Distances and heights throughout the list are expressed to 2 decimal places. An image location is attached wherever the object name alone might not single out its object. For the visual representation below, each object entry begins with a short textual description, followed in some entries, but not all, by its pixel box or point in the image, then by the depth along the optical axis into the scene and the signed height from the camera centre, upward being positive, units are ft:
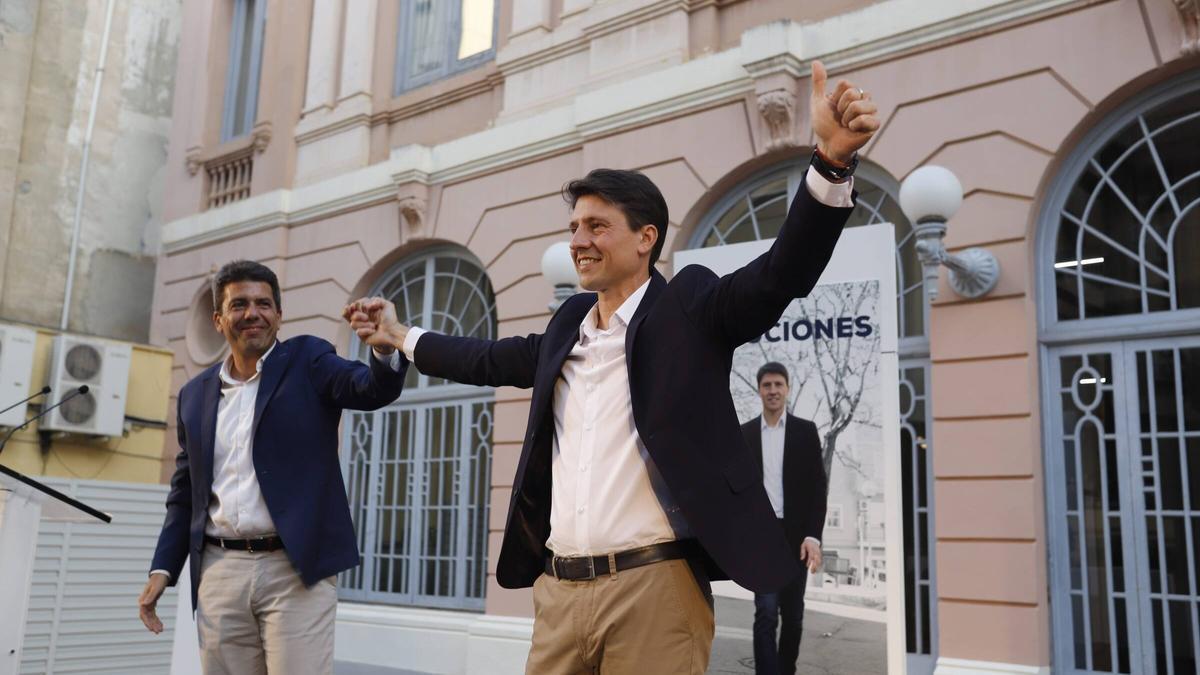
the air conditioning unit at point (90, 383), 36.09 +4.42
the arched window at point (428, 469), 29.76 +1.60
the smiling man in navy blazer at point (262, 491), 10.66 +0.30
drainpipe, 39.06 +13.01
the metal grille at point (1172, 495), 18.48 +0.88
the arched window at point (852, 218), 22.43 +7.16
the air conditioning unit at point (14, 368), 34.94 +4.65
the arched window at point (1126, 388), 18.83 +2.81
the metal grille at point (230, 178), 38.34 +12.14
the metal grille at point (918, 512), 20.94 +0.53
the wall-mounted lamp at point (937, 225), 18.69 +5.47
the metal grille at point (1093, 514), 19.25 +0.54
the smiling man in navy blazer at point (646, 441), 6.64 +0.61
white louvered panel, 21.08 -1.50
